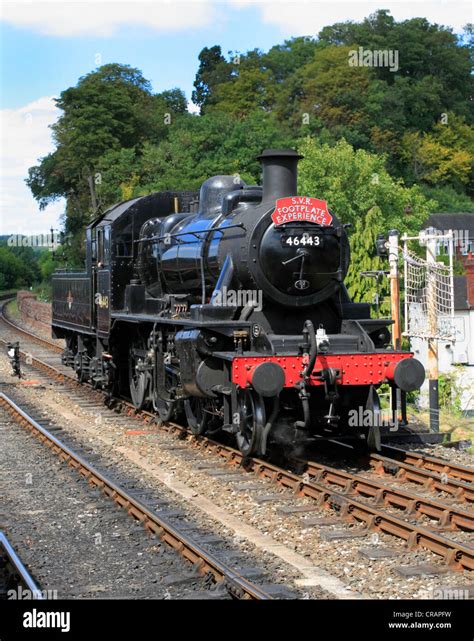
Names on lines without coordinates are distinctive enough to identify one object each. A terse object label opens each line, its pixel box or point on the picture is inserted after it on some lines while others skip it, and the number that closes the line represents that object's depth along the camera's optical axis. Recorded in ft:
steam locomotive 33.27
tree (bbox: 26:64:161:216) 157.48
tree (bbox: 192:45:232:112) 245.24
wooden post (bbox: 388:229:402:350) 46.78
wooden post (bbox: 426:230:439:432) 43.38
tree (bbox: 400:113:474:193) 211.00
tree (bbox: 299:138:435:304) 88.74
